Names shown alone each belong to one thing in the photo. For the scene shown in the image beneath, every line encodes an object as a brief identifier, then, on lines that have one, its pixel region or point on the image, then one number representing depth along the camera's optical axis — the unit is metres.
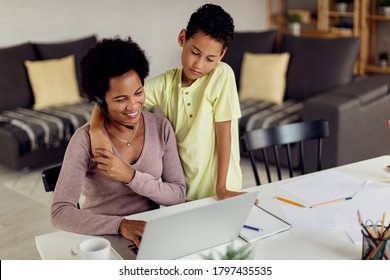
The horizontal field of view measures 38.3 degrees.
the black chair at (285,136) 2.05
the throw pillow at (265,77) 3.90
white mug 1.21
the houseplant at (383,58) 5.27
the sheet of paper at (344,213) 1.47
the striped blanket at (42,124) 3.64
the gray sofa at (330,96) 3.30
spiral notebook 1.43
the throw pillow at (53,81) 4.08
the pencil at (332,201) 1.62
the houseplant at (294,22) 5.39
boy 1.60
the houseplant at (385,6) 5.11
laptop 1.18
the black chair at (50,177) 1.70
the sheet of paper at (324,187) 1.68
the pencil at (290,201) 1.63
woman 1.49
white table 1.34
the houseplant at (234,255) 1.06
